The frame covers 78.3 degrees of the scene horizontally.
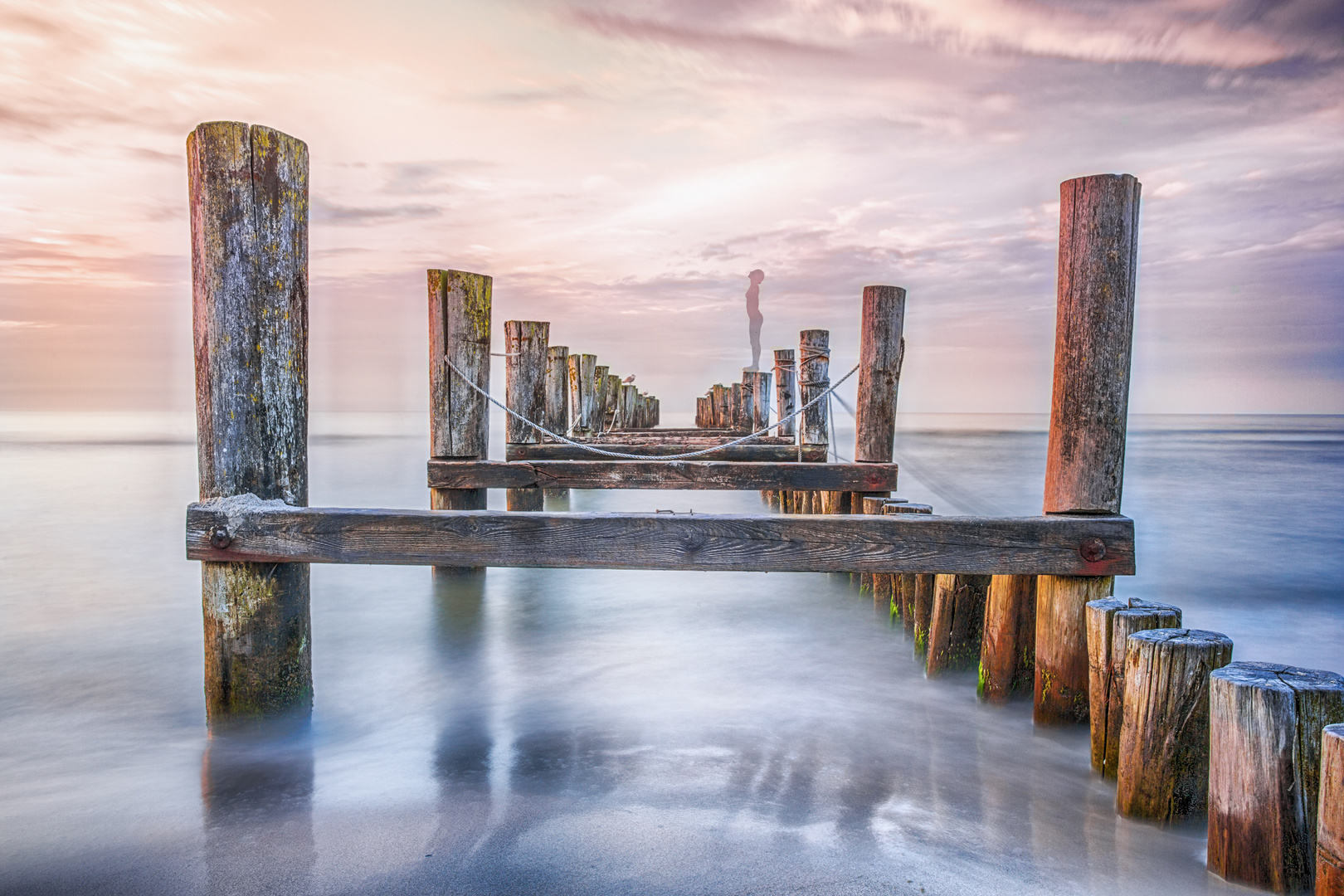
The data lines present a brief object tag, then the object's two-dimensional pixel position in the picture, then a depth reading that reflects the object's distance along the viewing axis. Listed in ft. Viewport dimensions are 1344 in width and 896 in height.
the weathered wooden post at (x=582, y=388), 37.55
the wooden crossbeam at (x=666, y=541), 10.21
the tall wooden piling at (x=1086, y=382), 10.48
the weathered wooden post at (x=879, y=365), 18.22
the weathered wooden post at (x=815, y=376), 23.68
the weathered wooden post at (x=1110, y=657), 8.76
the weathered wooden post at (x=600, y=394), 44.01
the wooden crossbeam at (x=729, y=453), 23.59
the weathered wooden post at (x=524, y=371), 23.62
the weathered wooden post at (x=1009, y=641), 11.68
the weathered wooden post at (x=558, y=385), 30.19
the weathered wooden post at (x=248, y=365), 10.17
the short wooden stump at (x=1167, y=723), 7.79
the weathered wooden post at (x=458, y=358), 17.80
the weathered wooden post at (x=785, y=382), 29.71
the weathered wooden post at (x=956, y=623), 13.26
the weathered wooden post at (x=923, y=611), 15.14
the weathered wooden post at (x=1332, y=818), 5.48
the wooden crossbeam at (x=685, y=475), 18.75
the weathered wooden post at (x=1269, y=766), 6.42
